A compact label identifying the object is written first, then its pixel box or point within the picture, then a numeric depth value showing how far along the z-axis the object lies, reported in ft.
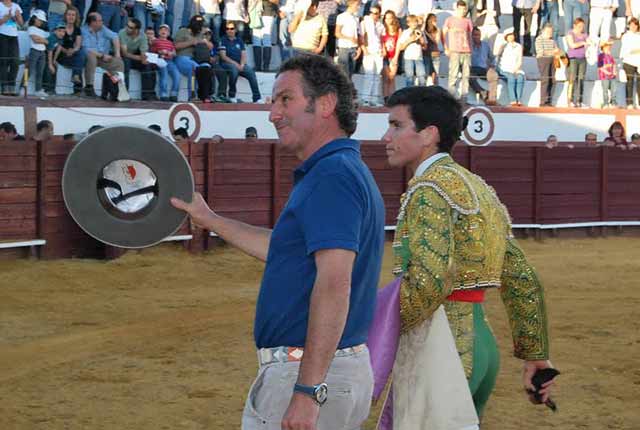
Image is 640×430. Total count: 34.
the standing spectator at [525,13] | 60.90
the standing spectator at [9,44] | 38.27
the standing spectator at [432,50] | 53.06
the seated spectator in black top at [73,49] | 39.65
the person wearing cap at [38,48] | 39.27
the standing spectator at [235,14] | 47.91
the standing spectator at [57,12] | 40.01
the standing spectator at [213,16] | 47.14
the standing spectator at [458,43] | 53.06
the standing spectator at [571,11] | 61.87
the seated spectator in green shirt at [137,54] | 42.16
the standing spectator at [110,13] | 42.04
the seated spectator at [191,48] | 44.65
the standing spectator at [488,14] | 60.08
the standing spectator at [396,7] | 53.62
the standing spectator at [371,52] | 50.80
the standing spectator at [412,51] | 52.16
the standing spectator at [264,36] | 50.57
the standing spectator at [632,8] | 67.46
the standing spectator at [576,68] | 58.49
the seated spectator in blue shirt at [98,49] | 40.57
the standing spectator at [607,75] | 60.03
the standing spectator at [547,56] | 59.67
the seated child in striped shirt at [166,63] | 43.75
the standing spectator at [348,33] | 49.06
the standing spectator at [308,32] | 47.75
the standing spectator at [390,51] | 51.88
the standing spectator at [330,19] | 49.90
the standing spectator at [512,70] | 57.36
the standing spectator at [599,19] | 63.21
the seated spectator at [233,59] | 46.75
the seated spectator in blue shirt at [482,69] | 55.57
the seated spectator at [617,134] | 54.14
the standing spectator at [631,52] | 60.18
